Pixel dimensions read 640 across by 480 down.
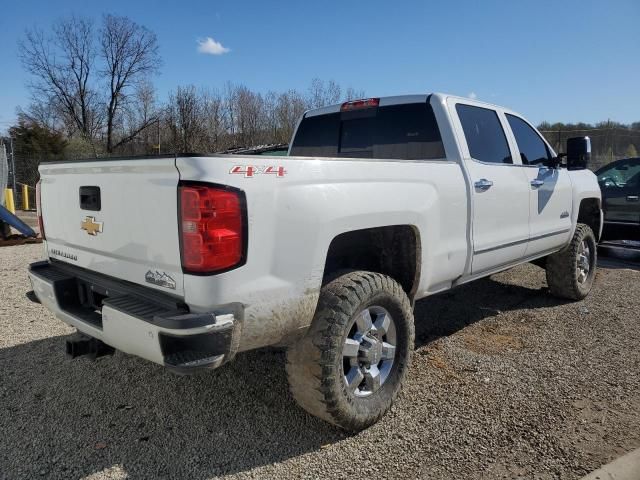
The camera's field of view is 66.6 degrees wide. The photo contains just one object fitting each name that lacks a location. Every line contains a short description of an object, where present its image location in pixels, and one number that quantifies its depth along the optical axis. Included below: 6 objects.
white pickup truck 2.17
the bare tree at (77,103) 37.62
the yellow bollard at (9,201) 13.28
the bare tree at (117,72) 37.69
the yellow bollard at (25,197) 16.22
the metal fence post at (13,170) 14.71
